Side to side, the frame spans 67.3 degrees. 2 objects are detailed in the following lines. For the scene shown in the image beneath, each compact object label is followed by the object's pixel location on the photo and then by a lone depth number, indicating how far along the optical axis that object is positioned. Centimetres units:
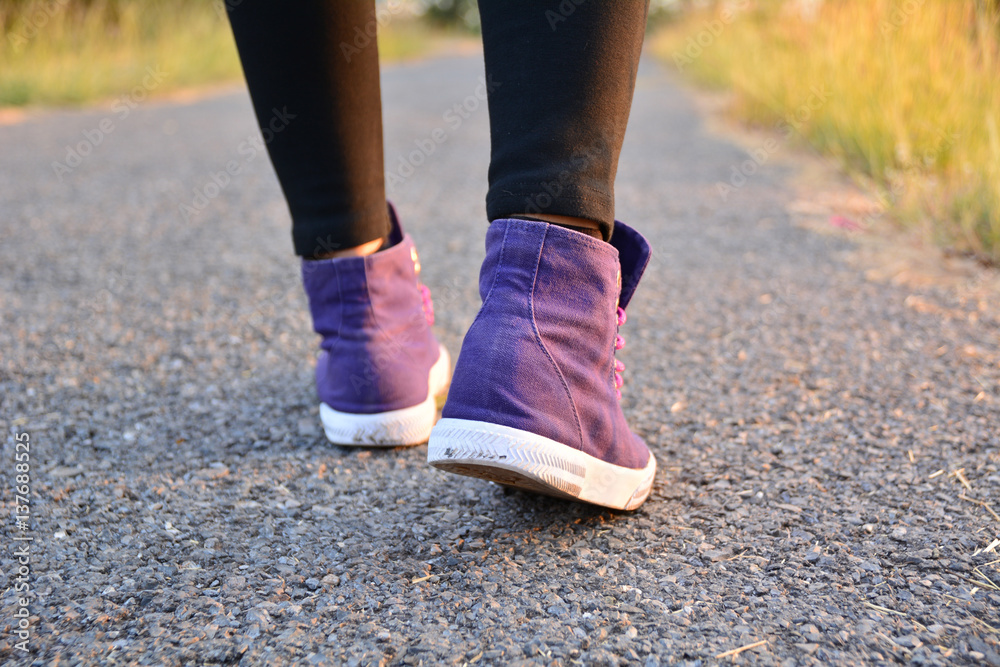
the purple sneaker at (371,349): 111
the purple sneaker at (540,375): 80
